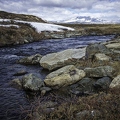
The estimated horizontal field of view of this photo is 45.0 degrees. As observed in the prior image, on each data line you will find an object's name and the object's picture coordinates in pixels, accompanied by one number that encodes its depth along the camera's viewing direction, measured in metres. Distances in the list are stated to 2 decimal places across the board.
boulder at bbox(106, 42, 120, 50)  12.44
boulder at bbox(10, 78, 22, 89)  8.46
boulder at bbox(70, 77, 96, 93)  7.86
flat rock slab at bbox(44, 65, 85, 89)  8.25
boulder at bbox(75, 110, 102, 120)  4.68
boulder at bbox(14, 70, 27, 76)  10.22
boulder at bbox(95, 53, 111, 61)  10.08
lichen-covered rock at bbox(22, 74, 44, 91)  8.03
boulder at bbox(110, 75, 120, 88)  7.08
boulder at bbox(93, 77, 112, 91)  7.67
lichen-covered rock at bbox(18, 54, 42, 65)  12.51
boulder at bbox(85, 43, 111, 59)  10.95
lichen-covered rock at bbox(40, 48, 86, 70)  10.60
